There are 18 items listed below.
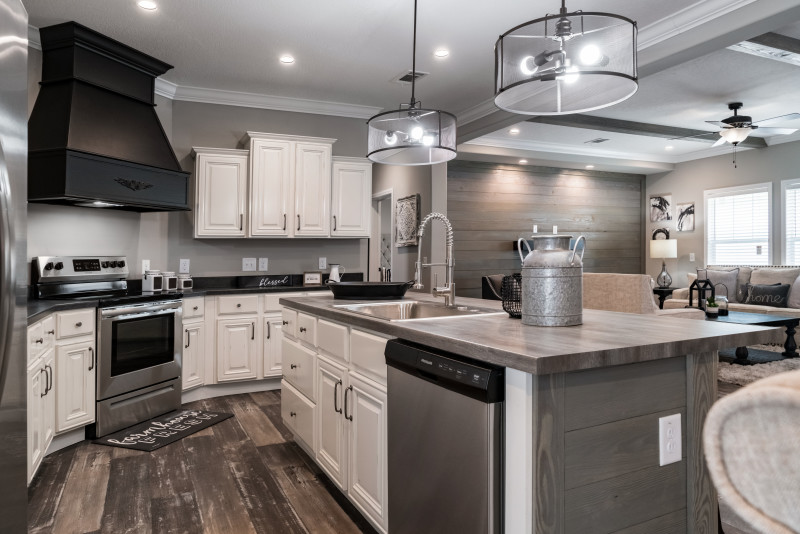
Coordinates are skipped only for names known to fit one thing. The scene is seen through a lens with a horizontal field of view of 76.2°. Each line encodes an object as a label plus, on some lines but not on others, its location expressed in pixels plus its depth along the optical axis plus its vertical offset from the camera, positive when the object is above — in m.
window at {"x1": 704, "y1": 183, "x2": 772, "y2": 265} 7.06 +0.68
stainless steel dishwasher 1.35 -0.52
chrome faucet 2.46 -0.05
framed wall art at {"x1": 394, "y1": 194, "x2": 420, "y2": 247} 6.36 +0.63
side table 7.40 -0.32
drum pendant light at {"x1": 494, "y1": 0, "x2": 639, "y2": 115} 1.83 +0.80
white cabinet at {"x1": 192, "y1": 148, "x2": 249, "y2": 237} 4.43 +0.66
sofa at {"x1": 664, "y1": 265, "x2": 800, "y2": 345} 5.96 -0.20
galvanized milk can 1.67 -0.04
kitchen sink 2.51 -0.21
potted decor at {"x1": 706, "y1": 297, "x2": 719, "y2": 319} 5.02 -0.37
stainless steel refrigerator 1.29 +0.02
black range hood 3.26 +0.94
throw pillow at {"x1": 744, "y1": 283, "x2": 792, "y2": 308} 6.05 -0.27
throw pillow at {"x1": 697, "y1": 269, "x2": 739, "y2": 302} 6.72 -0.15
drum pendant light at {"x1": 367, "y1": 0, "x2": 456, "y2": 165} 2.72 +0.75
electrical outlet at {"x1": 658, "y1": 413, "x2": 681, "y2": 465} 1.42 -0.47
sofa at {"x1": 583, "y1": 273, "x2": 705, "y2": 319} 3.63 -0.16
